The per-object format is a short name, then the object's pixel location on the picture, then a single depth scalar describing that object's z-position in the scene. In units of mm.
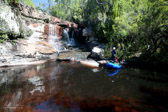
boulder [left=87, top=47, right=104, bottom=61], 14134
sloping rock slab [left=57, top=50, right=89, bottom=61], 15110
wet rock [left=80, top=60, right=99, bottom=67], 12039
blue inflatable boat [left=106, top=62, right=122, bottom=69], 10312
